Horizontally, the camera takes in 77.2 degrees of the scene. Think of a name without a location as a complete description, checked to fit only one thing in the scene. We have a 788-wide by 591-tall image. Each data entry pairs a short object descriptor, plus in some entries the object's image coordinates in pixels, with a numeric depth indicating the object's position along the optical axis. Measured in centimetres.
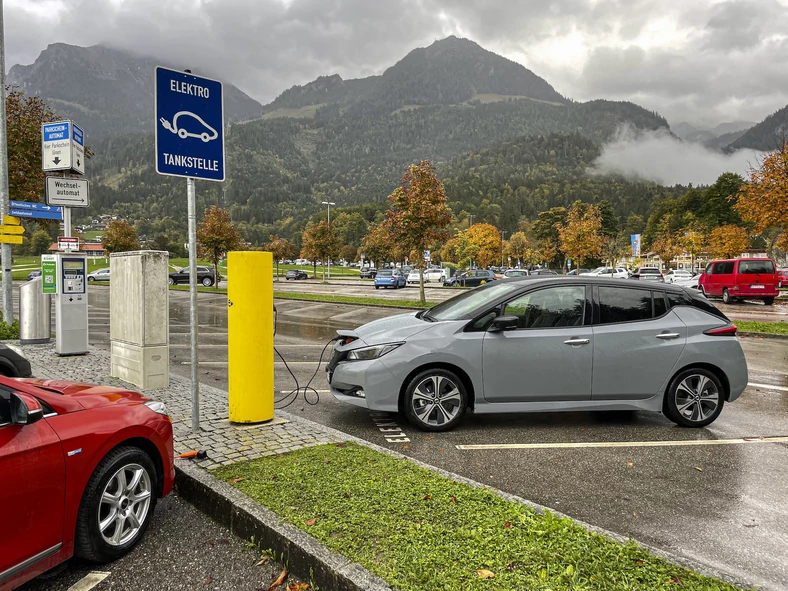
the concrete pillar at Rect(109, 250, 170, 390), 661
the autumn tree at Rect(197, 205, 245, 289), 3278
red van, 2277
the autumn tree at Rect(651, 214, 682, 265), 6510
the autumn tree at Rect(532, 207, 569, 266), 8519
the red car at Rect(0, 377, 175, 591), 233
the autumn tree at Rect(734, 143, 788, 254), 1836
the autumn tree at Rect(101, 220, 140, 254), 4662
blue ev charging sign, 436
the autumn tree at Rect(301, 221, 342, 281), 5225
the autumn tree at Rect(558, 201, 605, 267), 3681
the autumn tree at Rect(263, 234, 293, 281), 6819
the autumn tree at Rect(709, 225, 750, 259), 5612
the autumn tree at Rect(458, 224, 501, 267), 7925
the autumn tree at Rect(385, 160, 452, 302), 2133
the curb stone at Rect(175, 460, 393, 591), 253
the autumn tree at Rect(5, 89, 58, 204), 1407
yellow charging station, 502
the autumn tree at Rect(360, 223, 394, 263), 7444
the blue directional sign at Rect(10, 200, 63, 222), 1167
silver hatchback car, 518
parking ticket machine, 880
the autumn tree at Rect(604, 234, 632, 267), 8112
